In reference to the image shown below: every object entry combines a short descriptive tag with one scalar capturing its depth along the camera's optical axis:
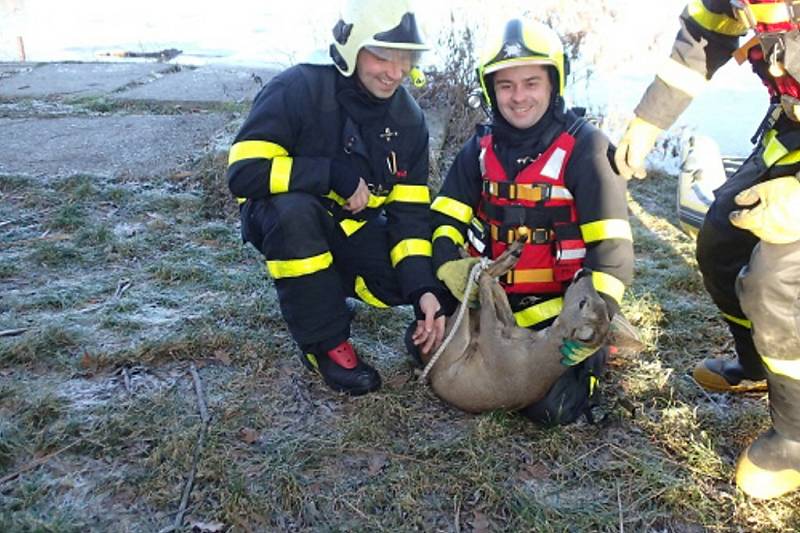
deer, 2.68
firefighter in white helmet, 2.96
